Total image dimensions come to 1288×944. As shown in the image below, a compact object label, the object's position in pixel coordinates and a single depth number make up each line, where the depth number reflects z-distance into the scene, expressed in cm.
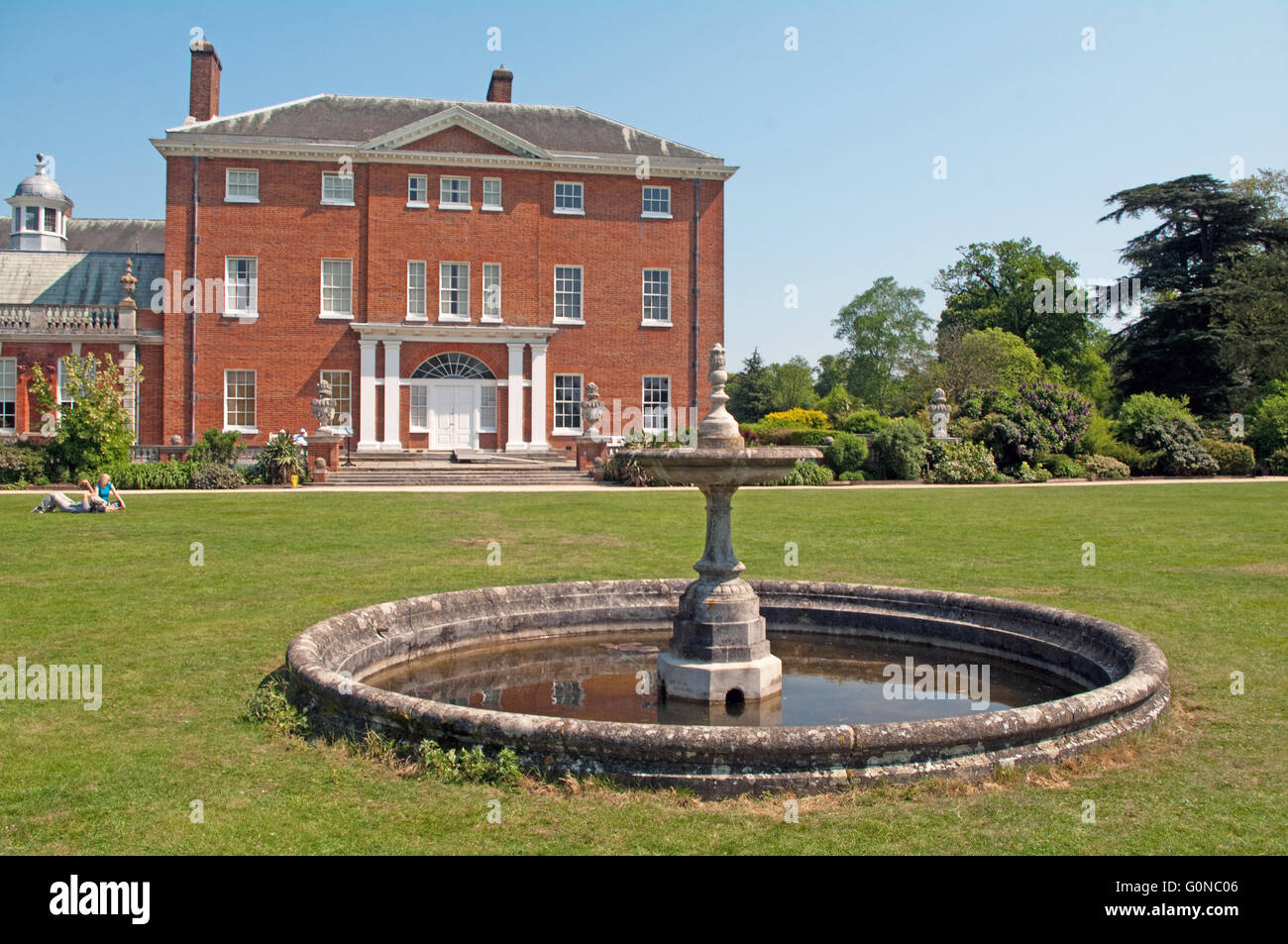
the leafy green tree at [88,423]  2712
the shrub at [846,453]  3131
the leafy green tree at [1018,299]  6488
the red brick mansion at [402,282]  3478
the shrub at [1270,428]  3519
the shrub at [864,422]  3338
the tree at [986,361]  4897
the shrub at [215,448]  2834
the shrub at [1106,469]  3275
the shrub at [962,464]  3119
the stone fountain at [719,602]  713
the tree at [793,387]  7350
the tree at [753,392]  6744
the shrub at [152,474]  2661
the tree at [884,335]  7569
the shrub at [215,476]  2673
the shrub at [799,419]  3669
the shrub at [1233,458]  3369
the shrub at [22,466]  2673
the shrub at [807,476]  3042
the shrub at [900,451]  3139
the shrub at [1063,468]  3247
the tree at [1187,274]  4622
